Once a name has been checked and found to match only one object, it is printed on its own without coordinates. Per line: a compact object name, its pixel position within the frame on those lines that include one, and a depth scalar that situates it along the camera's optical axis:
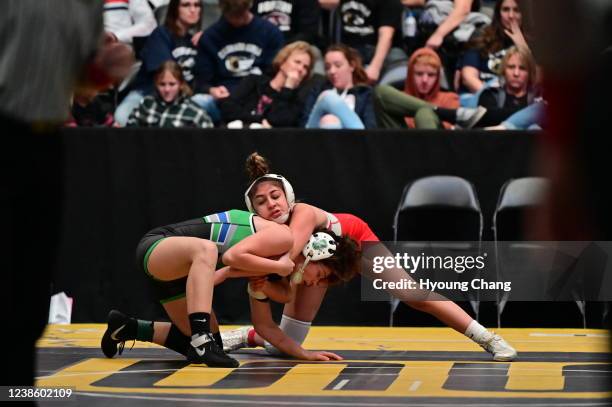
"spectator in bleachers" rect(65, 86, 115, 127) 17.56
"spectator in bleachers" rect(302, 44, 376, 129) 16.98
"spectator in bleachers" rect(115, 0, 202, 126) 18.41
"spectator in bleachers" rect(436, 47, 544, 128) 17.33
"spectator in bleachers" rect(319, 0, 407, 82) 19.33
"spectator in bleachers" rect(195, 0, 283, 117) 18.59
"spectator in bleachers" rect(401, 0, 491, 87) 19.12
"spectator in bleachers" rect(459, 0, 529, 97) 18.42
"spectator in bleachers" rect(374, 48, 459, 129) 17.22
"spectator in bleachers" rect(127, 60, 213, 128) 17.11
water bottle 19.39
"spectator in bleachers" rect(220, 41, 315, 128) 17.28
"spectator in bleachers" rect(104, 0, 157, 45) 19.07
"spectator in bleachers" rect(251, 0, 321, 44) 19.41
